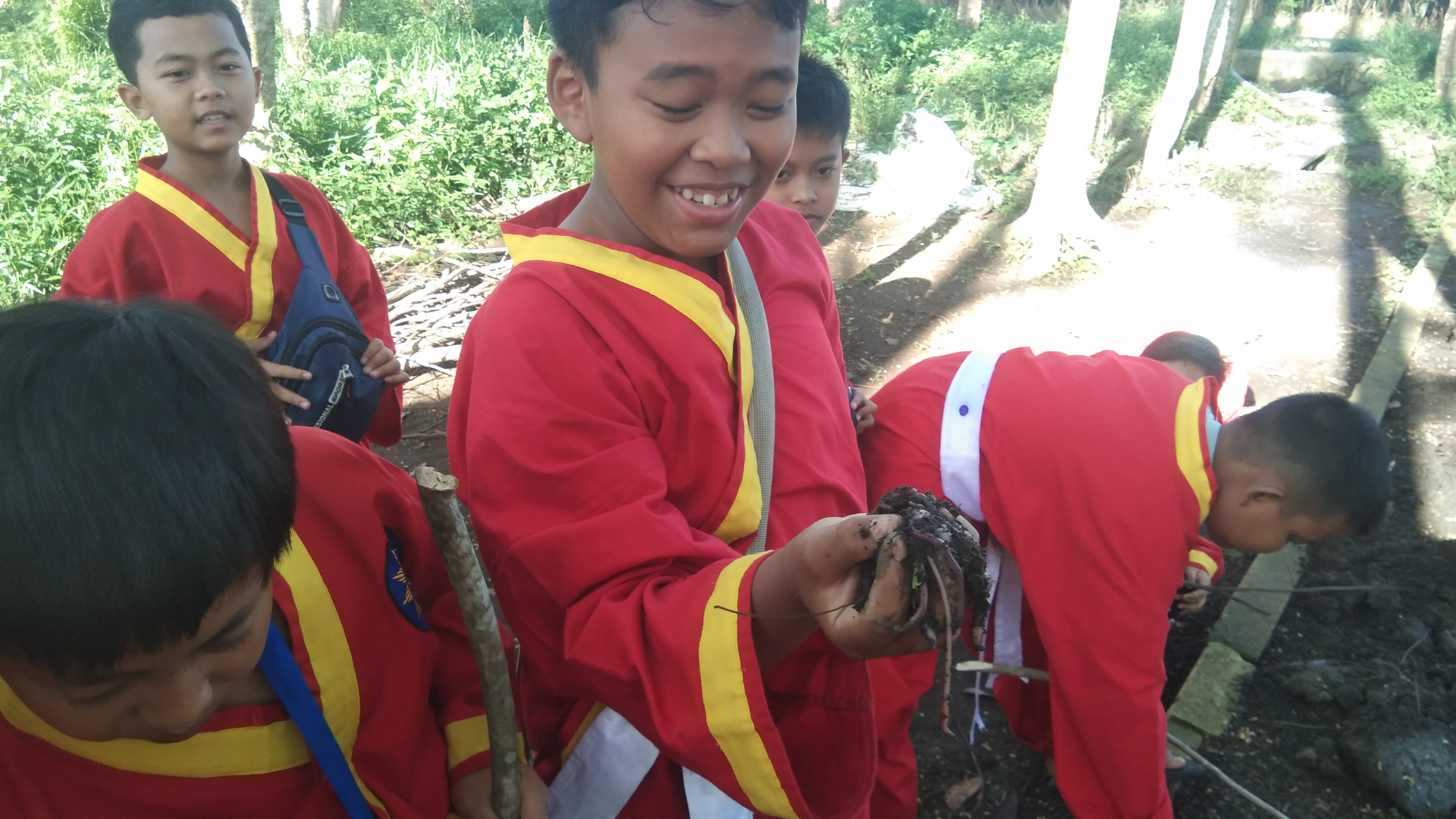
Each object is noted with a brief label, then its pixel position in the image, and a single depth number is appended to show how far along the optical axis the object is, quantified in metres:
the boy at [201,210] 2.44
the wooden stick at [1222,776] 2.12
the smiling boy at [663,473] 1.14
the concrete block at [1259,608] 3.04
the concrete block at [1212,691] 2.78
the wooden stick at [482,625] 1.11
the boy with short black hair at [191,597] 0.88
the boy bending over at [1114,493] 2.03
